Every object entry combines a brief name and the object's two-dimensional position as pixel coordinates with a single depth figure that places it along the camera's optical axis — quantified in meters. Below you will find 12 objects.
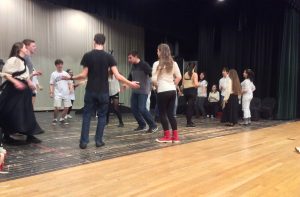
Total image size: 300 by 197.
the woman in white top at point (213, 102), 8.01
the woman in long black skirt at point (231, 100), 5.70
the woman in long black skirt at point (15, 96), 3.23
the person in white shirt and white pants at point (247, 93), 6.05
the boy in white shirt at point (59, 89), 5.30
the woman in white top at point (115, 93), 5.01
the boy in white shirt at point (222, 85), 7.12
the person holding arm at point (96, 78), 3.20
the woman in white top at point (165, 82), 3.60
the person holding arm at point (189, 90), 5.36
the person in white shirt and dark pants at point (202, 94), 7.91
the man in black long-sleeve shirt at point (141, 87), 4.38
